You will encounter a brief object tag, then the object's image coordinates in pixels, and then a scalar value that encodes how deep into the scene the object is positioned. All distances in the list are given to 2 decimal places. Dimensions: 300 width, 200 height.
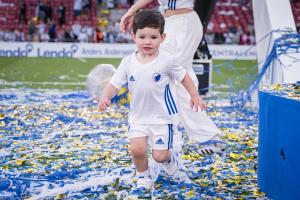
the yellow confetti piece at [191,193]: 2.91
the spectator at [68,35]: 18.28
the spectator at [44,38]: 18.27
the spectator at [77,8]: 21.17
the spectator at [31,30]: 18.30
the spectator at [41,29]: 18.62
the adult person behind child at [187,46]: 3.89
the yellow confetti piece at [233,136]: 4.68
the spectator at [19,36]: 18.52
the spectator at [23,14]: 20.31
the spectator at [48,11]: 20.11
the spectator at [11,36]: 18.55
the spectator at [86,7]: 21.45
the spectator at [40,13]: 20.03
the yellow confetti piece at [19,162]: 3.65
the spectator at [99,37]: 18.39
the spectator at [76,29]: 18.77
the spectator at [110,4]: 21.83
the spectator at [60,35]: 18.48
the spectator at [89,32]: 18.81
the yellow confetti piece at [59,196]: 2.86
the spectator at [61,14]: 20.45
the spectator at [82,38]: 18.47
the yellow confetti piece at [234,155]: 3.90
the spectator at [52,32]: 18.56
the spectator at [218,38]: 19.15
